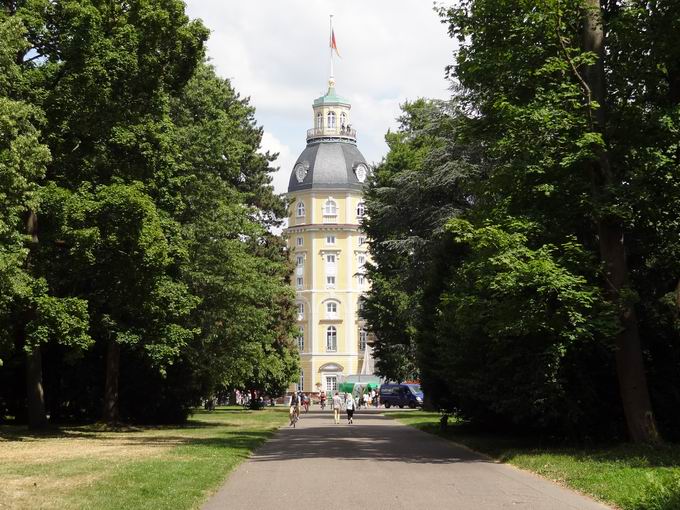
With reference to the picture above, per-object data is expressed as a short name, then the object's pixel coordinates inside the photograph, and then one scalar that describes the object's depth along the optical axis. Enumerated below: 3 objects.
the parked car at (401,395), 73.62
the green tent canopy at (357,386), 92.06
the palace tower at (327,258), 115.06
